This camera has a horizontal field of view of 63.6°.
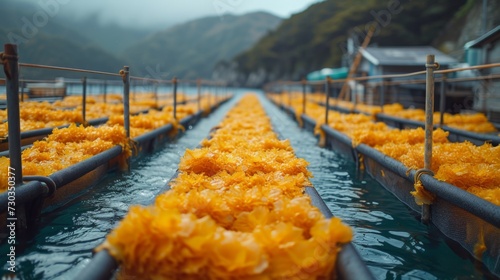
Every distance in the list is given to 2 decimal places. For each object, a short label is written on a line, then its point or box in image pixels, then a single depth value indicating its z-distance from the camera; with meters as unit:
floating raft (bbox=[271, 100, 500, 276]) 3.01
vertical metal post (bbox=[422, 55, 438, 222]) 4.02
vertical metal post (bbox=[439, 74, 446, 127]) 8.70
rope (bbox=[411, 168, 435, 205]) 3.95
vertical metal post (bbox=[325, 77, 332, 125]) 9.89
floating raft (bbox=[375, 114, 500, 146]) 6.66
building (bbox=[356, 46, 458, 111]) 22.36
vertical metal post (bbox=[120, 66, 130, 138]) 6.08
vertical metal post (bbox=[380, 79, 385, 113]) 12.84
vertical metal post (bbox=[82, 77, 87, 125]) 8.32
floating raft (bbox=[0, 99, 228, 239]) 3.33
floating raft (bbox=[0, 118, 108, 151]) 6.36
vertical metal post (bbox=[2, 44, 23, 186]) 3.21
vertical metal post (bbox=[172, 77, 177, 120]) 11.27
